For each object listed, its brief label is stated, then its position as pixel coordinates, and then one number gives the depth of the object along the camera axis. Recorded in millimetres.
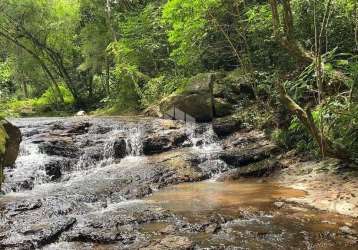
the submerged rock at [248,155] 12148
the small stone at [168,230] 6637
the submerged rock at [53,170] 11914
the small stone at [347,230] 6375
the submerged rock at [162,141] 14062
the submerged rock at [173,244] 5896
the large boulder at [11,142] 10395
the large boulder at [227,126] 14684
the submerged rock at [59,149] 13336
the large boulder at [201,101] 16203
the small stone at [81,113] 25503
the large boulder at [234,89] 16297
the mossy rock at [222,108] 16141
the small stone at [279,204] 7988
